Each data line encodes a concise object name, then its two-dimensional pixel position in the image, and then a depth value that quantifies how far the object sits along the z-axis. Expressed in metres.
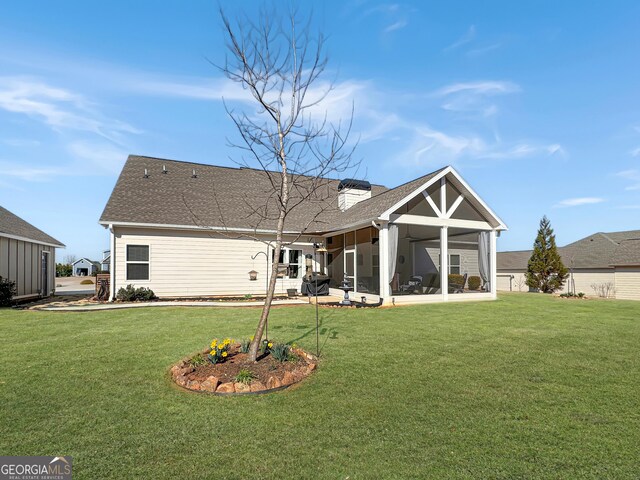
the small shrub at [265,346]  5.62
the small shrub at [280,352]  5.25
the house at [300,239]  13.30
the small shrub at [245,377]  4.48
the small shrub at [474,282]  15.67
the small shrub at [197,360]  5.14
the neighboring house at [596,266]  20.83
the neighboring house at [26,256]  13.88
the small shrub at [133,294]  13.25
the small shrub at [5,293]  12.27
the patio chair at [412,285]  14.04
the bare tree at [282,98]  5.51
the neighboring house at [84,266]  54.19
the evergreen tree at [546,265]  22.55
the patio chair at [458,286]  14.80
